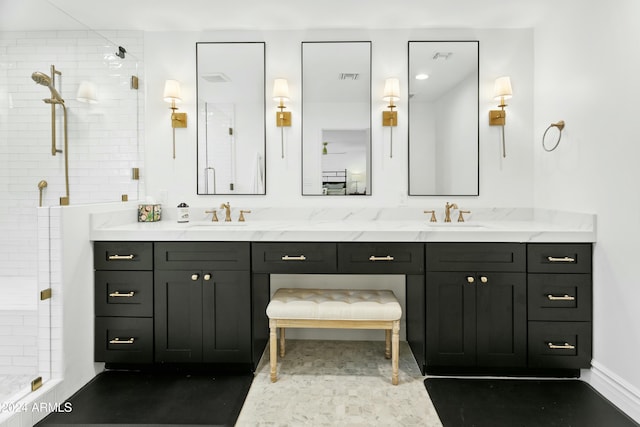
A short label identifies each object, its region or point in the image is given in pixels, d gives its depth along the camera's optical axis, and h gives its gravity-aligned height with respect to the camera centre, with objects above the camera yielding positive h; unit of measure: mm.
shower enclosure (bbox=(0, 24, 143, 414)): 1945 +349
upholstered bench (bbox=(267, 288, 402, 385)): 2057 -602
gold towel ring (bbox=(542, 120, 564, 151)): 2359 +545
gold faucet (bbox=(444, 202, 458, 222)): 2711 +0
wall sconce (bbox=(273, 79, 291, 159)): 2701 +820
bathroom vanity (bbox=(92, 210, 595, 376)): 2086 -446
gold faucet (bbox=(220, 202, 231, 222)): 2752 -1
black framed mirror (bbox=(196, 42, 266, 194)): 2787 +762
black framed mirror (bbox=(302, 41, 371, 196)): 2752 +756
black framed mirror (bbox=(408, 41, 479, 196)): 2734 +775
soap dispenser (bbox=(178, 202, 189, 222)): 2631 -16
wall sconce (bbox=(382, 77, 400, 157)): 2680 +835
